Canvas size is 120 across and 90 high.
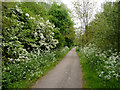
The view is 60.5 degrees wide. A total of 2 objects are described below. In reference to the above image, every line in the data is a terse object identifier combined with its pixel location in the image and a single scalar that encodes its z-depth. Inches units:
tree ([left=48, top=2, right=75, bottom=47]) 601.7
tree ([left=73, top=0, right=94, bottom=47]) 641.9
